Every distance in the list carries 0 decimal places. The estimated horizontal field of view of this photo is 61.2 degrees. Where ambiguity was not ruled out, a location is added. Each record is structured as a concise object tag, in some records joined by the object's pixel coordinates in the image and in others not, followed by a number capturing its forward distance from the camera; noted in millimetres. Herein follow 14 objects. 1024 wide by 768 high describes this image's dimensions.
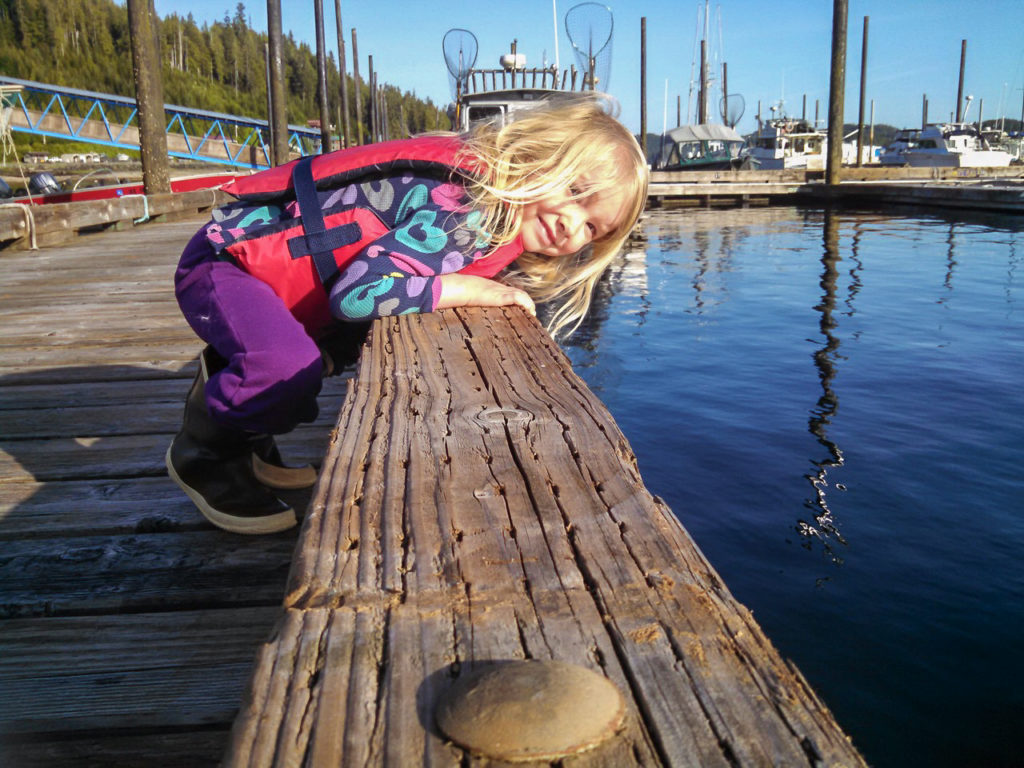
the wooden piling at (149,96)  10195
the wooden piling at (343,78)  30859
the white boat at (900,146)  46312
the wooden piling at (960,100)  53375
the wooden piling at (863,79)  40344
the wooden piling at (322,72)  23812
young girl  2023
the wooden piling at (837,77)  19016
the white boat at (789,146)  41062
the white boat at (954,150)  39781
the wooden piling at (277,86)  16797
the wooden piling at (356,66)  39969
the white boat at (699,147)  35000
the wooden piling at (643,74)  33469
